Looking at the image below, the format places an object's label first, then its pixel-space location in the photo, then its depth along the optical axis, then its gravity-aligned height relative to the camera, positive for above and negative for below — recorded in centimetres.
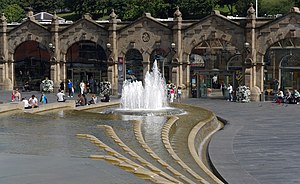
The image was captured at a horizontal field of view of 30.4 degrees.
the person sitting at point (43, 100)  3672 -142
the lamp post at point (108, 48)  4803 +266
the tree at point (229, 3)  10745 +1483
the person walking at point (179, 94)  4365 -126
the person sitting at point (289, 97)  4006 -142
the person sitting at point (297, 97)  3991 -140
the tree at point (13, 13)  11166 +1371
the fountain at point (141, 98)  3259 -118
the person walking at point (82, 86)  4707 -64
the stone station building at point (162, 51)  4388 +239
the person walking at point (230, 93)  4385 -120
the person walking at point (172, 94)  4172 -121
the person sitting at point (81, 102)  3472 -148
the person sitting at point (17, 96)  3838 -120
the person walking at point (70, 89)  4612 -87
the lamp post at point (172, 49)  4595 +245
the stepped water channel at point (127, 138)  1379 -196
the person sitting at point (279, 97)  4085 -144
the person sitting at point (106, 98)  3671 -131
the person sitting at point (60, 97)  3609 -121
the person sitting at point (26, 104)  2988 -142
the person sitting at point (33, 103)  3062 -135
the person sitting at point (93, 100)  3538 -142
